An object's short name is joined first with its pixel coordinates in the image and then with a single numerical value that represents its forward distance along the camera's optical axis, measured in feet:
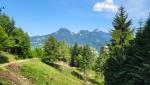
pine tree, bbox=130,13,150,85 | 34.85
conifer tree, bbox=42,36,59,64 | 138.72
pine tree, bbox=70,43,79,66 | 178.71
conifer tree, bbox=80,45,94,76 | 149.68
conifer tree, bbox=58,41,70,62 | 180.98
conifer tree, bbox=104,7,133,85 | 43.04
